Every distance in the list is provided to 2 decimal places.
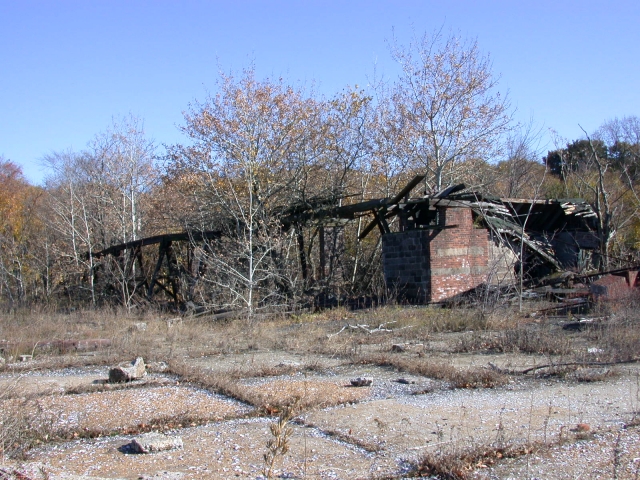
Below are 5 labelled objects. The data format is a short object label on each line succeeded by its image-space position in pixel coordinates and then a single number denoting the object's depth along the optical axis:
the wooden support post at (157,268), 20.98
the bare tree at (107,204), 25.53
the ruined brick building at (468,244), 17.02
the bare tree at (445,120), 24.20
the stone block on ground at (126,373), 8.19
